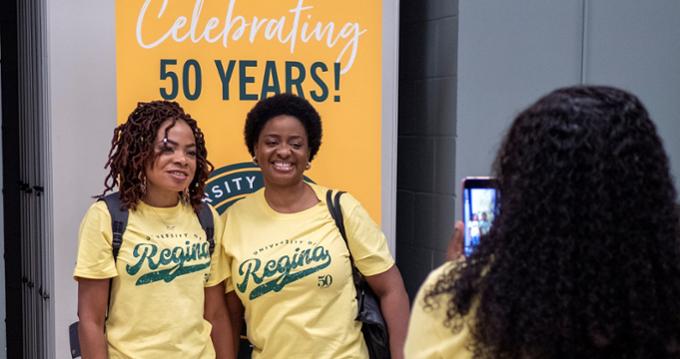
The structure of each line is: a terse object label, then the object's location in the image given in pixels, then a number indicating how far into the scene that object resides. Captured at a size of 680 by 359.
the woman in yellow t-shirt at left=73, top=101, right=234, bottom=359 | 2.34
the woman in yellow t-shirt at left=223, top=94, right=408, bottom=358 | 2.55
